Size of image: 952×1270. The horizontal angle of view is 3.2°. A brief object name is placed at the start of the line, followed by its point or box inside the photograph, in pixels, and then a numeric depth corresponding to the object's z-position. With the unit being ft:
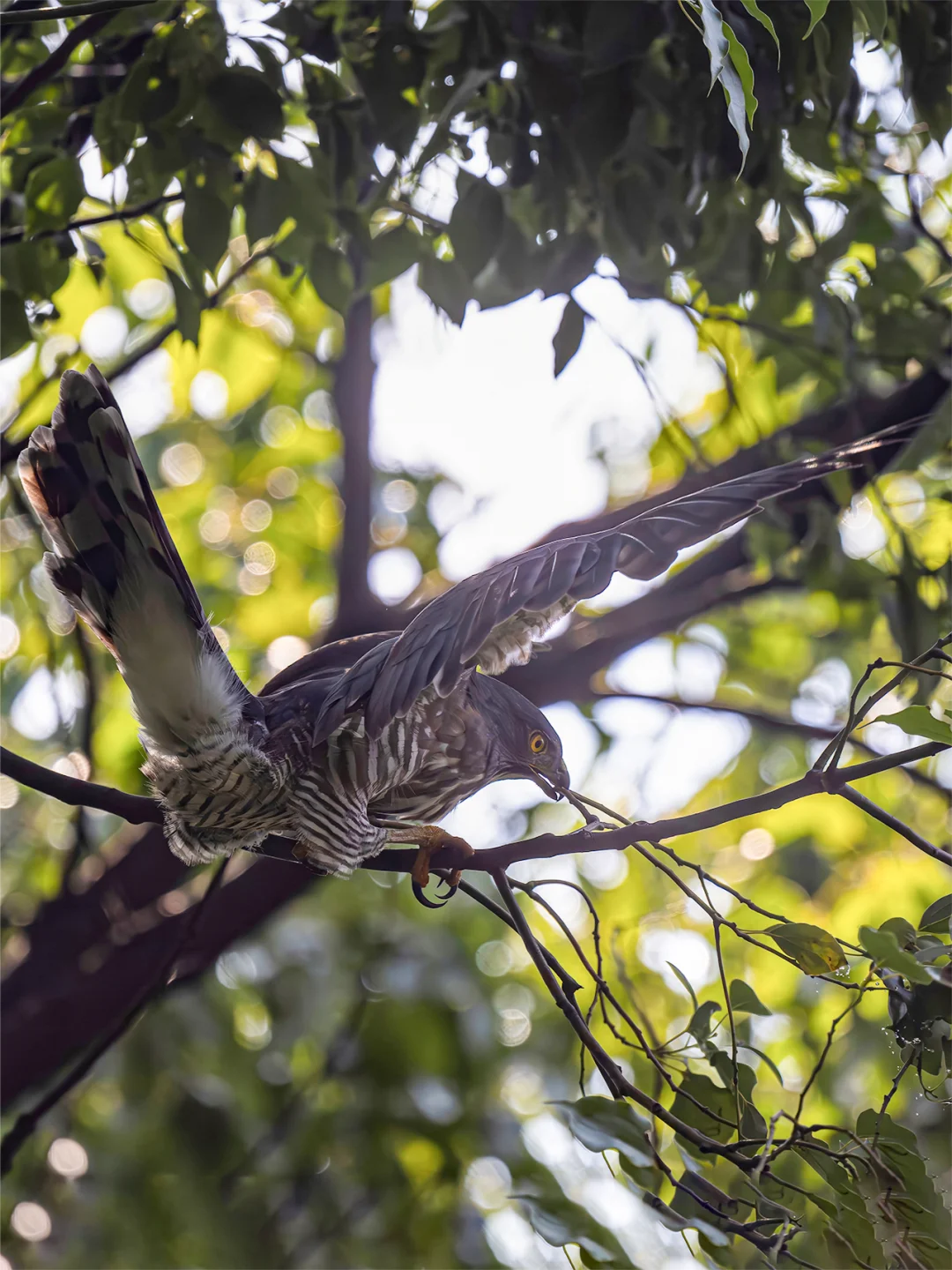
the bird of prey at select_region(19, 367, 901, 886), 30.81
